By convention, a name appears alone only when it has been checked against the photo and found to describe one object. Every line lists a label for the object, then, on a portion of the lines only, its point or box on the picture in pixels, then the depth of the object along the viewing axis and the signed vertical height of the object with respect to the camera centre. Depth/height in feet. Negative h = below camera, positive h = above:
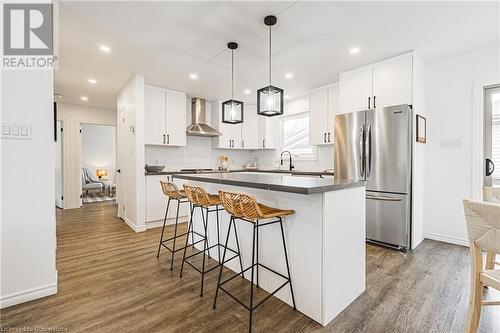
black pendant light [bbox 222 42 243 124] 9.68 +2.21
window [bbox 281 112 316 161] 17.04 +2.16
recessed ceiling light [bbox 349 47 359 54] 9.66 +4.76
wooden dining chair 3.88 -1.39
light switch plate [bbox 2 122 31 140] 5.94 +0.88
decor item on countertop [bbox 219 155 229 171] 18.68 +0.21
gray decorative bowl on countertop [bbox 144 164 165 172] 14.30 -0.20
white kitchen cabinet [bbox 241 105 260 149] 19.05 +2.93
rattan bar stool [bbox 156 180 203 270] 8.66 -1.03
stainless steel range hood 16.44 +3.43
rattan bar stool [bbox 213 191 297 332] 5.17 -1.09
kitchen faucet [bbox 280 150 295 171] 17.43 +0.40
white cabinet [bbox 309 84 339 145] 13.91 +3.17
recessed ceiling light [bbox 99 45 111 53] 9.52 +4.79
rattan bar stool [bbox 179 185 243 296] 7.00 -1.09
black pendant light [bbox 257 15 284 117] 8.03 +2.21
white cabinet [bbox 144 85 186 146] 14.20 +3.04
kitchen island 5.32 -1.97
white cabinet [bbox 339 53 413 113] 9.97 +3.65
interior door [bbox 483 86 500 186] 9.88 +1.17
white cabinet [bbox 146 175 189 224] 13.30 -2.04
